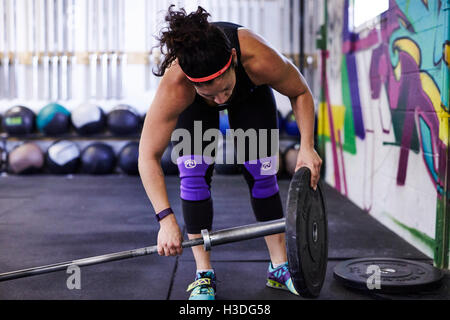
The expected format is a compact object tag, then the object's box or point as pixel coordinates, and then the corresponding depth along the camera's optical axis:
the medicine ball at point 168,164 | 4.44
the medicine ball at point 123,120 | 4.64
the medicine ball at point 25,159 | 4.58
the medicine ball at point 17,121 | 4.64
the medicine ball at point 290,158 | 4.38
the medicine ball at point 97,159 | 4.61
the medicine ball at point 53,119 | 4.66
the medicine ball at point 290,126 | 4.58
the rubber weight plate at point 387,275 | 1.62
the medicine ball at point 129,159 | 4.54
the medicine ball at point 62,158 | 4.59
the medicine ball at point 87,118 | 4.68
